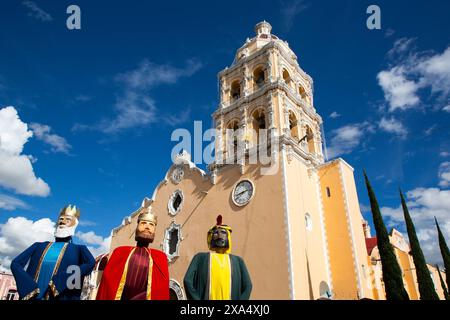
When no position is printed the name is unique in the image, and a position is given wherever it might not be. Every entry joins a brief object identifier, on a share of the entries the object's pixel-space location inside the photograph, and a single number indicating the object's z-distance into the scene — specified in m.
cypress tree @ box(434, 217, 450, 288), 16.29
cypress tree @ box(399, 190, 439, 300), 13.71
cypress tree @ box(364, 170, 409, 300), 12.59
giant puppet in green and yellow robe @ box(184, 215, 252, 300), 4.39
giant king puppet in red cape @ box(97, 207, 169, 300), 4.02
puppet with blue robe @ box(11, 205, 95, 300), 4.12
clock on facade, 15.62
